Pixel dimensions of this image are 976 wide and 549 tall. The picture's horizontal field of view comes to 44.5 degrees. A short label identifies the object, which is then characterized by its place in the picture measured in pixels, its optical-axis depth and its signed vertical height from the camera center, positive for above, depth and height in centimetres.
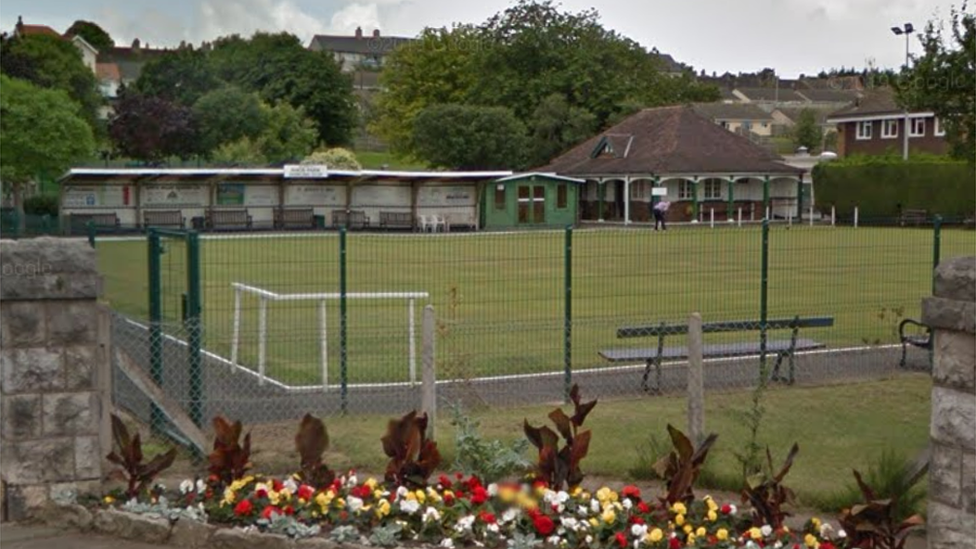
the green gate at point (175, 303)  988 -94
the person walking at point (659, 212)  4662 -53
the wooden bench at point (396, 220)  4988 -94
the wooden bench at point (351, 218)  4978 -86
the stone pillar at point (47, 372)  786 -117
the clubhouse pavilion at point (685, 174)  5659 +117
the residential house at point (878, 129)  6525 +407
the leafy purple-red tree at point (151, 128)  6662 +391
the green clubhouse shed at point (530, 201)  5234 -13
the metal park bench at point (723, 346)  1308 -173
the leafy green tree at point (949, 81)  1440 +145
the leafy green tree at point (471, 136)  6525 +343
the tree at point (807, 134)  9656 +532
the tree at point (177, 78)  8006 +805
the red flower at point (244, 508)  733 -191
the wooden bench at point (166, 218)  4728 -85
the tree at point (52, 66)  6644 +778
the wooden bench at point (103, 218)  4518 -83
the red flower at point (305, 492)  750 -186
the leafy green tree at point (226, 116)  6888 +469
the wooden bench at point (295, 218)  4931 -86
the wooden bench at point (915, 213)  4401 -50
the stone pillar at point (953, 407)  606 -107
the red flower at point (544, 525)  689 -189
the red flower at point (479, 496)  726 -182
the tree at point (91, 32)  12025 +1680
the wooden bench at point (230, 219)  4788 -88
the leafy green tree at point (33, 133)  4953 +263
